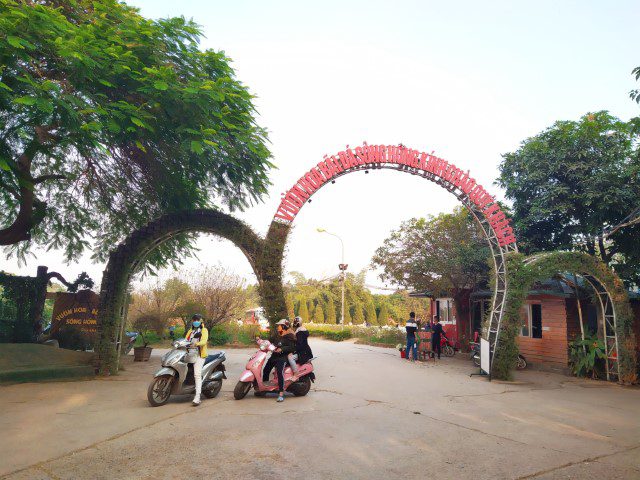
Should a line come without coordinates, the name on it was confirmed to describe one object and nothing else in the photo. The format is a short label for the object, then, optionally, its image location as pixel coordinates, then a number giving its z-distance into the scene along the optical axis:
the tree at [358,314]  47.21
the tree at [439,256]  17.45
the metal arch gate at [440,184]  11.10
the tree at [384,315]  48.20
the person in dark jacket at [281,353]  7.79
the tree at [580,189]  13.36
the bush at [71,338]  13.62
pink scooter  7.83
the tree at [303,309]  45.44
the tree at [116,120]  7.52
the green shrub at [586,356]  12.08
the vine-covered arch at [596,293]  10.84
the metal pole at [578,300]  12.48
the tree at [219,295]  21.94
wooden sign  13.63
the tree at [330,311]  46.66
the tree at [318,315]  46.44
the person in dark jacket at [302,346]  8.17
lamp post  28.18
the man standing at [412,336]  14.59
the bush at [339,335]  28.45
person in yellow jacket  7.28
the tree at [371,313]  47.75
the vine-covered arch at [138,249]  10.71
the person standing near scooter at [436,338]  16.33
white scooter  7.16
